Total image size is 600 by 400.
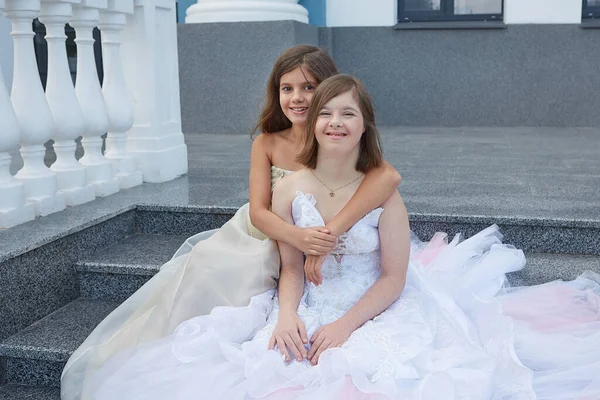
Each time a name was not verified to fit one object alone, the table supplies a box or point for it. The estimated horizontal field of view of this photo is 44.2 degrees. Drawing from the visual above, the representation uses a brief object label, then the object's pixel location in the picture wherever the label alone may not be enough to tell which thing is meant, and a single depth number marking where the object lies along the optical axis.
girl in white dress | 1.95
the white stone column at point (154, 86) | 4.04
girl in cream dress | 2.26
